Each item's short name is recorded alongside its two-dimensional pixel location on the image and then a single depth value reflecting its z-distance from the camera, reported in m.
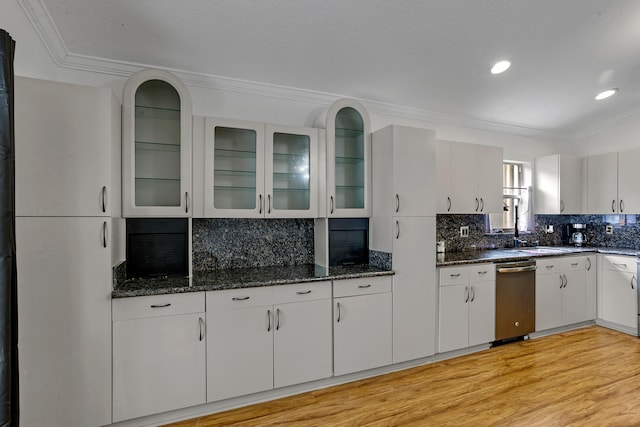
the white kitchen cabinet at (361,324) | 2.62
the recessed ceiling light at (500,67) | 2.97
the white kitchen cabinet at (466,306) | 3.10
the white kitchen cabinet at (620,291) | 3.71
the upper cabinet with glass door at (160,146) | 2.35
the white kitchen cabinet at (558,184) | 4.34
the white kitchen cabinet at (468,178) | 3.54
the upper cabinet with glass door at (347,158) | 2.91
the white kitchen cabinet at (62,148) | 1.81
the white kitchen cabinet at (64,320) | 1.82
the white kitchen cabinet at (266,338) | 2.27
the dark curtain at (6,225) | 1.36
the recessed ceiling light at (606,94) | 3.70
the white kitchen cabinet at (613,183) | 4.00
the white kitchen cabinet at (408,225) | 2.85
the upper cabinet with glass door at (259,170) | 2.60
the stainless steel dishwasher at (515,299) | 3.39
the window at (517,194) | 4.46
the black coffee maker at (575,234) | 4.62
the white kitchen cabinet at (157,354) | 2.05
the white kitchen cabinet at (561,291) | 3.67
